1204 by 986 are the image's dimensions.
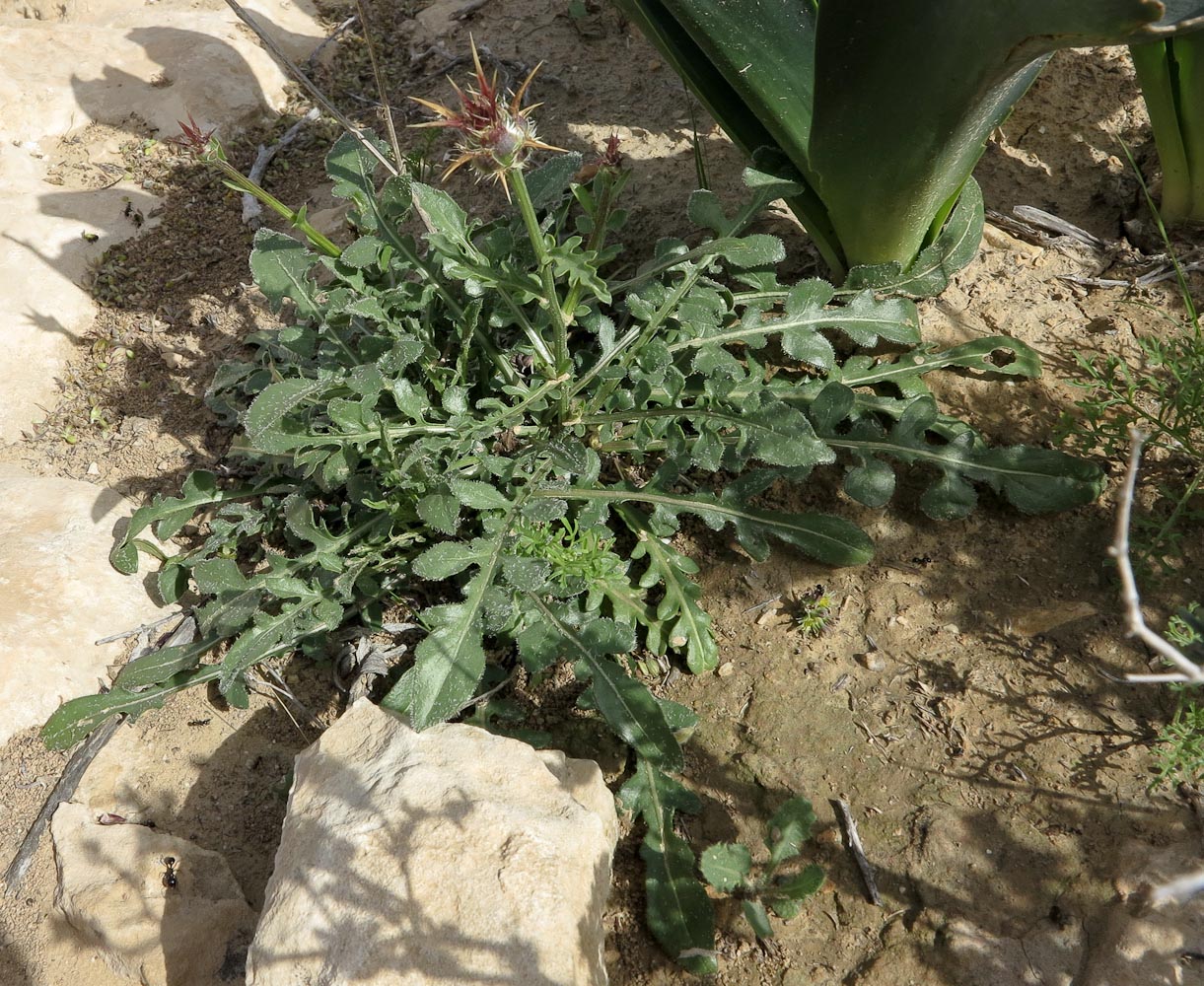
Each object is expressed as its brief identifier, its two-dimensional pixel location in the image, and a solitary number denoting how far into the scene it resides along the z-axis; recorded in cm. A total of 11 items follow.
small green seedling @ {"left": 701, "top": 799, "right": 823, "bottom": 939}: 39
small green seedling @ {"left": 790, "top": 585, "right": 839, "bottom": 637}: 45
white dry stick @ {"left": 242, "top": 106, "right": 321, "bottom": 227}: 65
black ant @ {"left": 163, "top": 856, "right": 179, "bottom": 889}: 43
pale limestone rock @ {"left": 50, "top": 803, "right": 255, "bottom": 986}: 41
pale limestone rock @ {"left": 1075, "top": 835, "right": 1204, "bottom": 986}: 36
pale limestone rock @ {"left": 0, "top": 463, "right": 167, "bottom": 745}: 48
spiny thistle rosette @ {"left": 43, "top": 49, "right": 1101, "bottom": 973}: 44
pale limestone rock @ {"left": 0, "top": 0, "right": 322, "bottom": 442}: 61
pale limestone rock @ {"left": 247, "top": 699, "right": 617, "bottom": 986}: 36
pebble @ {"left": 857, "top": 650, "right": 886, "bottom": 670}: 44
